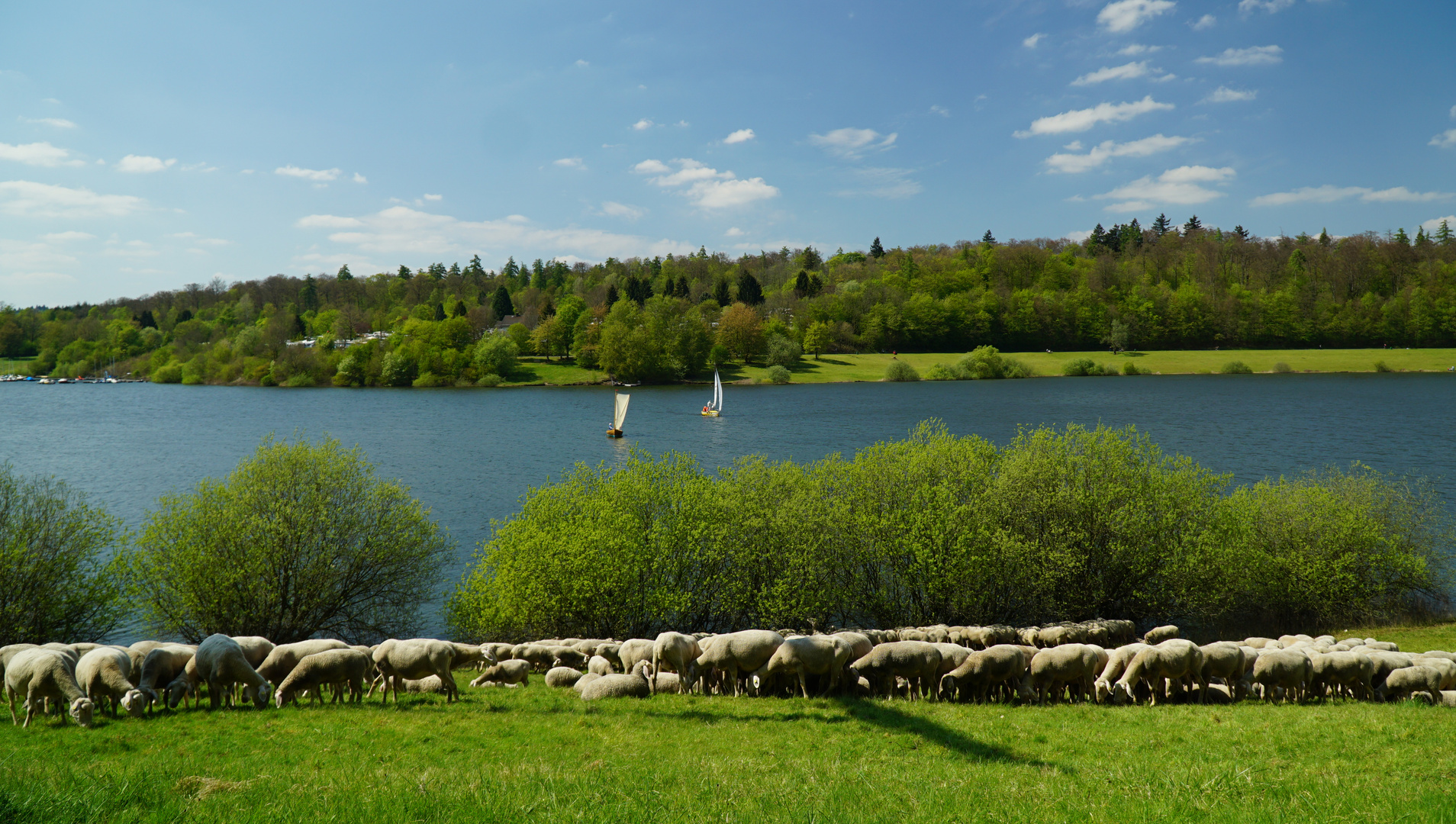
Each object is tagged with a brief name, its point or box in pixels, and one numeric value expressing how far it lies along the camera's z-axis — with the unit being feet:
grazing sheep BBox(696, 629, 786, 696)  59.21
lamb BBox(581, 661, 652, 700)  57.41
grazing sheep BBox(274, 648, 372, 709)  53.67
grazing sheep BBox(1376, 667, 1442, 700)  56.59
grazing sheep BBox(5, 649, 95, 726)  45.78
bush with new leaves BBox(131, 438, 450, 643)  91.81
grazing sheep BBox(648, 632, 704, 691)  62.18
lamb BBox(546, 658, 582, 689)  63.82
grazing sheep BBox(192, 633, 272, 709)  51.63
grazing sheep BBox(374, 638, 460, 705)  54.96
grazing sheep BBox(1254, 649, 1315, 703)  57.88
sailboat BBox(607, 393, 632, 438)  248.32
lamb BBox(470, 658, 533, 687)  65.82
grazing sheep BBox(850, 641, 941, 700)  59.16
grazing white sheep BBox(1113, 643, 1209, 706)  58.39
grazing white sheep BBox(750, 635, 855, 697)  57.77
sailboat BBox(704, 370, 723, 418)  299.79
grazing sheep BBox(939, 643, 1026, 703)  58.39
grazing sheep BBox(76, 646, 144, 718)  48.03
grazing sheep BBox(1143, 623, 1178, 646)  82.48
